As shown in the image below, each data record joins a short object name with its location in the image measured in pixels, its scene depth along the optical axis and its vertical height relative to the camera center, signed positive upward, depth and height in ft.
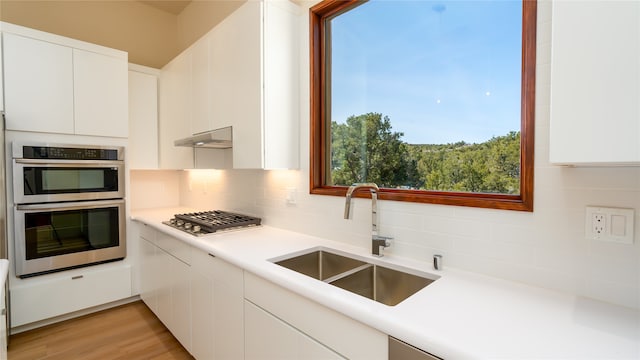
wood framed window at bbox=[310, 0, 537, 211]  3.89 +0.42
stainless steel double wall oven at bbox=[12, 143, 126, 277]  7.42 -0.85
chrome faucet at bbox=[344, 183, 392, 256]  4.87 -0.73
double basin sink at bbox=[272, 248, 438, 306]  4.54 -1.64
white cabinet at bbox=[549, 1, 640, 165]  2.30 +0.75
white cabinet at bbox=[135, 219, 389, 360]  3.40 -2.12
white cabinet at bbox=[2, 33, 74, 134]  7.22 +2.24
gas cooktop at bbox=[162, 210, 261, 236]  6.73 -1.13
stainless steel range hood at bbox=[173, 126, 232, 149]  6.89 +0.85
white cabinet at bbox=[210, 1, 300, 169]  6.03 +1.94
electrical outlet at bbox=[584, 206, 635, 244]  3.14 -0.53
